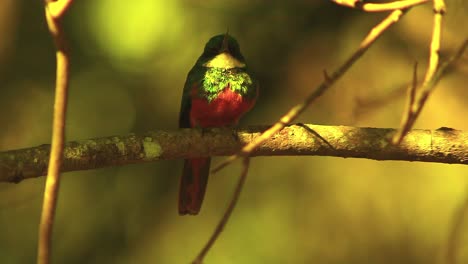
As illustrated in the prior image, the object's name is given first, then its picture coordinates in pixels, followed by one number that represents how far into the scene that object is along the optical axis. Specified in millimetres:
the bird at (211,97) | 5158
